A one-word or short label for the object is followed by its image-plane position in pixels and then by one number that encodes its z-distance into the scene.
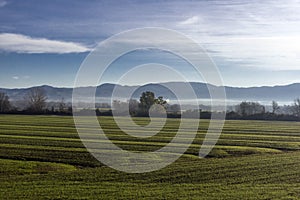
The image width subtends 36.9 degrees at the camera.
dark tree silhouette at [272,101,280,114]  146.07
